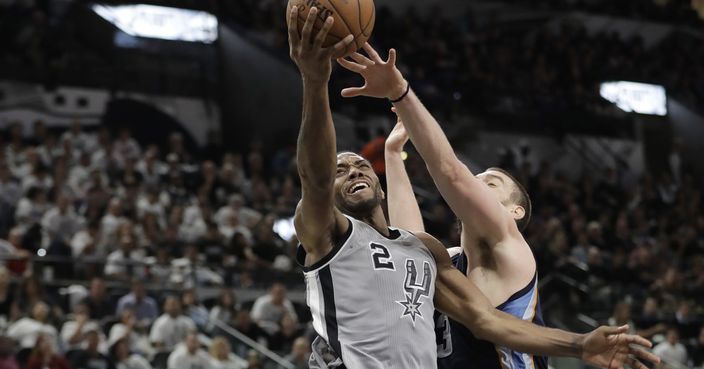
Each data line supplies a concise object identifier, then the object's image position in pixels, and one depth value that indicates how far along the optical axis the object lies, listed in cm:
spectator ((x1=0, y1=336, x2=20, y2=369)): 998
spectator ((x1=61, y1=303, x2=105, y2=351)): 1079
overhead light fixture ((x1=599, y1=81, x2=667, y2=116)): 2648
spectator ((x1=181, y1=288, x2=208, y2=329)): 1190
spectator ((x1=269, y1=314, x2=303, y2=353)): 1227
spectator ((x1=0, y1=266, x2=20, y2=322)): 1103
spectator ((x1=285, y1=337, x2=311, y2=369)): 1172
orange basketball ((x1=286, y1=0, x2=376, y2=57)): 387
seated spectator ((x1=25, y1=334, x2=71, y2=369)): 1016
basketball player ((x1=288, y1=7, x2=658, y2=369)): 412
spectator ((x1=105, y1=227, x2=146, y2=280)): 1238
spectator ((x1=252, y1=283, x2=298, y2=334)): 1274
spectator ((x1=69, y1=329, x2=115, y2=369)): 1066
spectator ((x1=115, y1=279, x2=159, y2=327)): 1188
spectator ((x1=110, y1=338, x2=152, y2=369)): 1077
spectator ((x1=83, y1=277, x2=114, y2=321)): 1159
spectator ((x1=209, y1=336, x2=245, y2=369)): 1137
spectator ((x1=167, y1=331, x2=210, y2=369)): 1112
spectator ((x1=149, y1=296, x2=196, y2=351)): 1152
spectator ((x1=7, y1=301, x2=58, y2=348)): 1066
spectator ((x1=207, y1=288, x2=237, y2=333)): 1240
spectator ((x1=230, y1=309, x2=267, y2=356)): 1216
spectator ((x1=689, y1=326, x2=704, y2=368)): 1413
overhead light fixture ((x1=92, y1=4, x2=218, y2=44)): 2158
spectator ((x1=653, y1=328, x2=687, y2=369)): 1398
